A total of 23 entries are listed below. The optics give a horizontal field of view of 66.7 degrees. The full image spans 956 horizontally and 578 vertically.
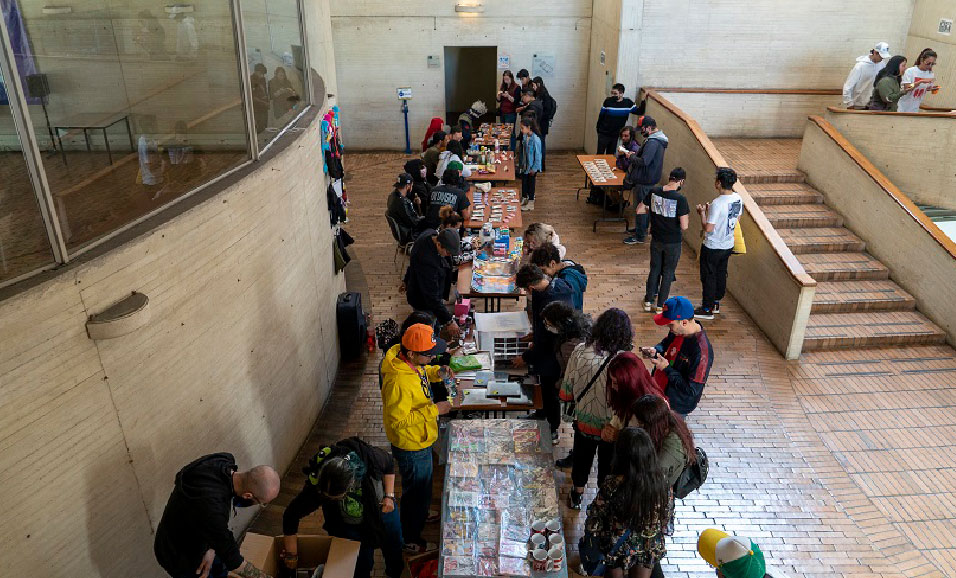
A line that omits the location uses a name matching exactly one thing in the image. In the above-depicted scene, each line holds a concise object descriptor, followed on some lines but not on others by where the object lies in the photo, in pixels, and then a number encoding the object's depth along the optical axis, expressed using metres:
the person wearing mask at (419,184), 10.77
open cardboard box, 4.85
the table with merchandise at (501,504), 4.68
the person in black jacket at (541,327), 6.25
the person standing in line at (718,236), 8.73
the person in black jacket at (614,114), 13.21
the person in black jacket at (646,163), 10.99
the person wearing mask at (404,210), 9.88
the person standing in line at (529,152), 12.13
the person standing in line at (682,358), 5.81
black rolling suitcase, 8.31
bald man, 4.22
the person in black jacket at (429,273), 7.27
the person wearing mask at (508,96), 15.11
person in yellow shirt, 5.06
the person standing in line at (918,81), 11.36
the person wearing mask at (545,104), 14.82
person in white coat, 11.68
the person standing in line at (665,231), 8.99
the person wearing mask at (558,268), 6.62
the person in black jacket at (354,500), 4.50
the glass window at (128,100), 4.67
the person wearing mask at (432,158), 11.47
